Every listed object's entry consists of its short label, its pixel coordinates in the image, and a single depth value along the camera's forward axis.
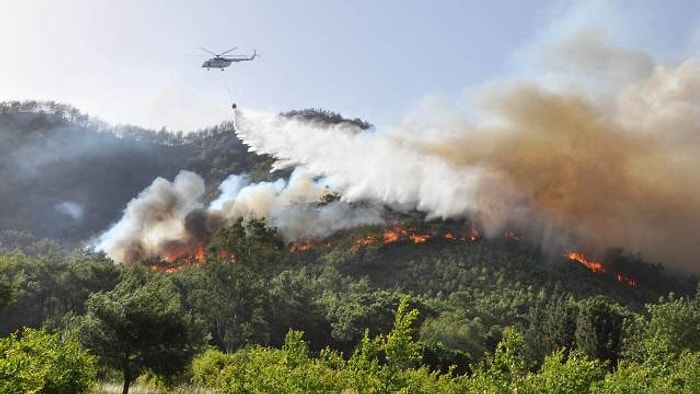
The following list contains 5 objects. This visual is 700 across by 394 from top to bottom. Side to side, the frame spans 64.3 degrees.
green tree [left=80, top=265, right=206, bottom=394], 45.31
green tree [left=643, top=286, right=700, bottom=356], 78.19
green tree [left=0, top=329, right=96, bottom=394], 16.64
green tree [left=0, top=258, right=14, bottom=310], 42.13
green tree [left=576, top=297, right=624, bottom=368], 88.62
